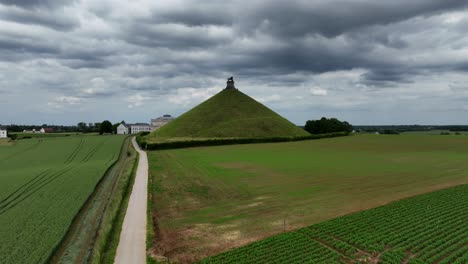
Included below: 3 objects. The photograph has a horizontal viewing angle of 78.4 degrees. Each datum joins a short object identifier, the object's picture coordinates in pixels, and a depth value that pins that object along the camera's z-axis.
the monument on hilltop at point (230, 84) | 133.11
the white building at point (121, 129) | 185.21
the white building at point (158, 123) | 195.48
